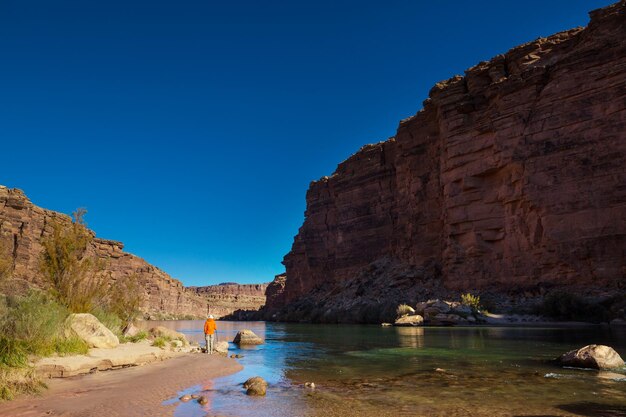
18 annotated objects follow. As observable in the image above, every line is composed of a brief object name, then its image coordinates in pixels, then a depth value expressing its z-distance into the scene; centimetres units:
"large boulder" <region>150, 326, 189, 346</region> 2042
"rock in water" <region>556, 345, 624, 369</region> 1198
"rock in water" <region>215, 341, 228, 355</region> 1798
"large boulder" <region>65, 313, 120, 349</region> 1239
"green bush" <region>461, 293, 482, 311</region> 3915
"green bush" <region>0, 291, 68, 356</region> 1002
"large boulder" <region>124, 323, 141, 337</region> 1871
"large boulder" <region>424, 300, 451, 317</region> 3750
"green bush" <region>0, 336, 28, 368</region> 838
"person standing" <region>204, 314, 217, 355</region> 1722
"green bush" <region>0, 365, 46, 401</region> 745
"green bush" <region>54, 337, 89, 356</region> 1087
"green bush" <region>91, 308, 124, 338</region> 1619
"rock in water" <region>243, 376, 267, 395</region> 917
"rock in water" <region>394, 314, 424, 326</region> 3766
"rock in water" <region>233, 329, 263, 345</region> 2437
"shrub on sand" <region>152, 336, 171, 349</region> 1644
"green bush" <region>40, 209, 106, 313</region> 1516
